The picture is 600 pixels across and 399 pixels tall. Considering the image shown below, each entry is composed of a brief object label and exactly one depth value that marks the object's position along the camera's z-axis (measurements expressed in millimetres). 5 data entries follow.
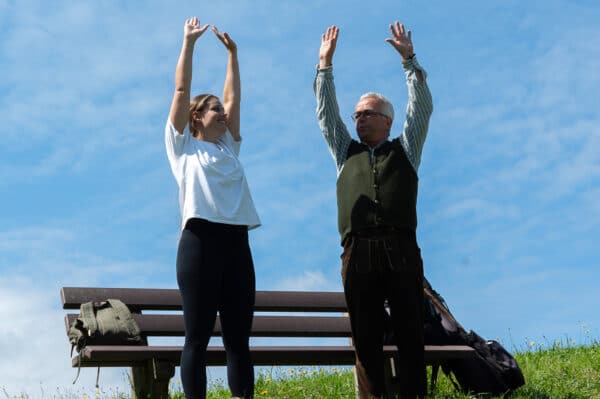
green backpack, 6270
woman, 5023
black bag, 7180
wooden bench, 6137
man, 5438
